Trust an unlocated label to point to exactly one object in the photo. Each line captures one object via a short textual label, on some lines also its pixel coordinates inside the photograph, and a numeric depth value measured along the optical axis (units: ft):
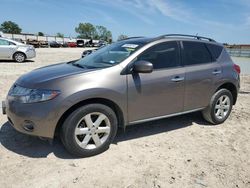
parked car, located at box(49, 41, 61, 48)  123.47
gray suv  7.86
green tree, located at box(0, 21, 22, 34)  266.11
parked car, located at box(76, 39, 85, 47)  143.34
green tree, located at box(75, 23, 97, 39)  305.99
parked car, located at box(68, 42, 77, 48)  138.42
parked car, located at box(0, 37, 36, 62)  34.16
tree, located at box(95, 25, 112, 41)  312.98
